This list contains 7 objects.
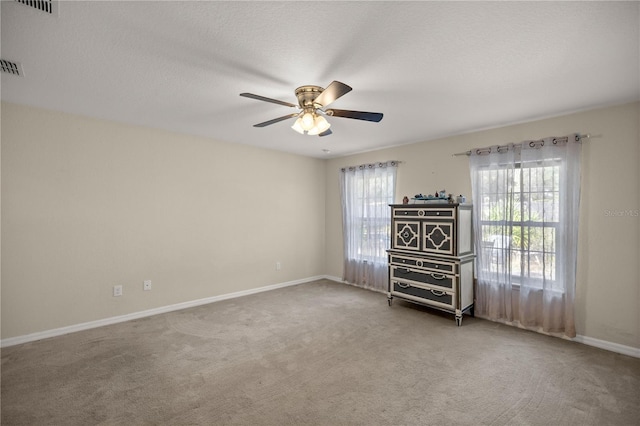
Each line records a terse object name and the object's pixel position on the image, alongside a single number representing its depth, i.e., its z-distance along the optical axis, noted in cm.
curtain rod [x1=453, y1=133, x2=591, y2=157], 303
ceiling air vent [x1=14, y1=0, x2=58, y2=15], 152
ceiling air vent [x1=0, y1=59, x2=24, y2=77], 213
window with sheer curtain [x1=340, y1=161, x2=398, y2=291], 486
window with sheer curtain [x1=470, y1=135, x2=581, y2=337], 312
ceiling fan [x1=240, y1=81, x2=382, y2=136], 236
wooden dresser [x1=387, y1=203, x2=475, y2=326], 361
